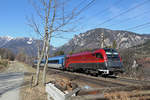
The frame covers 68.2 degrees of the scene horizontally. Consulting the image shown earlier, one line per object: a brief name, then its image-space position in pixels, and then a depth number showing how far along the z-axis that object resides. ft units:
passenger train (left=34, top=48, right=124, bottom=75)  37.62
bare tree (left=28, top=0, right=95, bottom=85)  27.64
